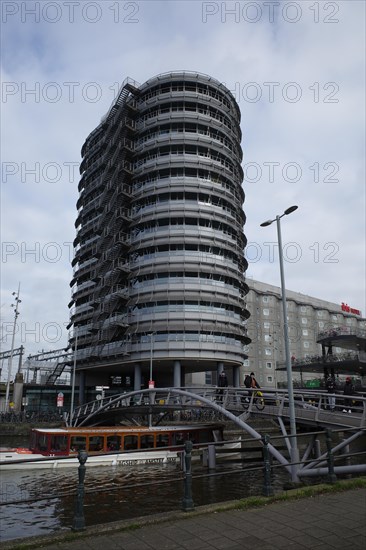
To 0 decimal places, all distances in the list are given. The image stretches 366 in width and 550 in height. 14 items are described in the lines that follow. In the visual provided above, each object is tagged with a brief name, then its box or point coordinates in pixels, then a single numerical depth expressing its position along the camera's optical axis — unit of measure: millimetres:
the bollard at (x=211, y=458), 25516
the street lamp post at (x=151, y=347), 49831
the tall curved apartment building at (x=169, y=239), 52719
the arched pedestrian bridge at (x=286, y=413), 15820
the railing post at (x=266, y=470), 8781
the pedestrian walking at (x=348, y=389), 23077
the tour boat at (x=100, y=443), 26656
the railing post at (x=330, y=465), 9945
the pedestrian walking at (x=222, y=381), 28200
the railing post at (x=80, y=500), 6641
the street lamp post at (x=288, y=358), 14924
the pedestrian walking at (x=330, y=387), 28281
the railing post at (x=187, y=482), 7672
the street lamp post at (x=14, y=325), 51506
